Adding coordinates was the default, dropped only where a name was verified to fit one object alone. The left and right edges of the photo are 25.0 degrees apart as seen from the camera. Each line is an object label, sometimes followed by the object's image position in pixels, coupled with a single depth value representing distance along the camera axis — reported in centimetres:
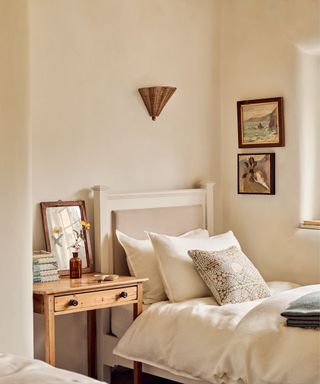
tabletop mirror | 427
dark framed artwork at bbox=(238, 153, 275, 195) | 514
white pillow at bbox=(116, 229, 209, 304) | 447
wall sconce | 479
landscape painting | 508
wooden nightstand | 379
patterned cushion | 424
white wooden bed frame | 447
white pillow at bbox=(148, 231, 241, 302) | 438
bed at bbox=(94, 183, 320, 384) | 344
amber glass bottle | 423
